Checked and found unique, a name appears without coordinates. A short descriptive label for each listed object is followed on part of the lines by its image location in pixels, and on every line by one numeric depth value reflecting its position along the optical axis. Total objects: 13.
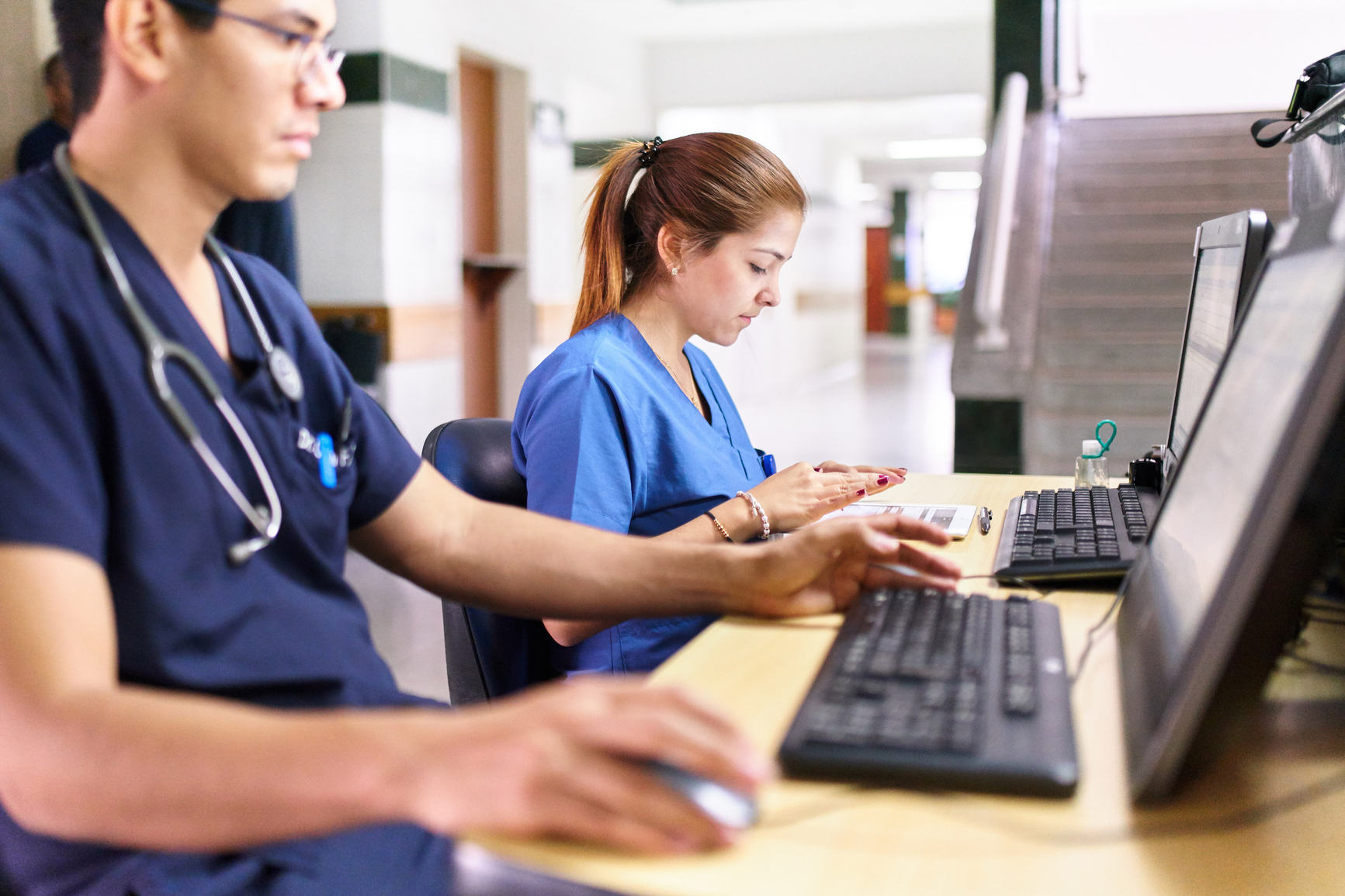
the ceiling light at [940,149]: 14.28
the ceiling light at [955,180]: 18.80
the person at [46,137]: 3.38
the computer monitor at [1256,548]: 0.60
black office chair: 1.42
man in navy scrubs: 0.58
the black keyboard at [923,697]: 0.67
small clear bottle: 1.88
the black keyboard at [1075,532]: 1.18
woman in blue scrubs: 1.48
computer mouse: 0.58
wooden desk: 0.59
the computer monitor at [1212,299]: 1.27
